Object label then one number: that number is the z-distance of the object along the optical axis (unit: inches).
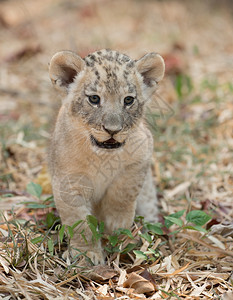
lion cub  302.7
